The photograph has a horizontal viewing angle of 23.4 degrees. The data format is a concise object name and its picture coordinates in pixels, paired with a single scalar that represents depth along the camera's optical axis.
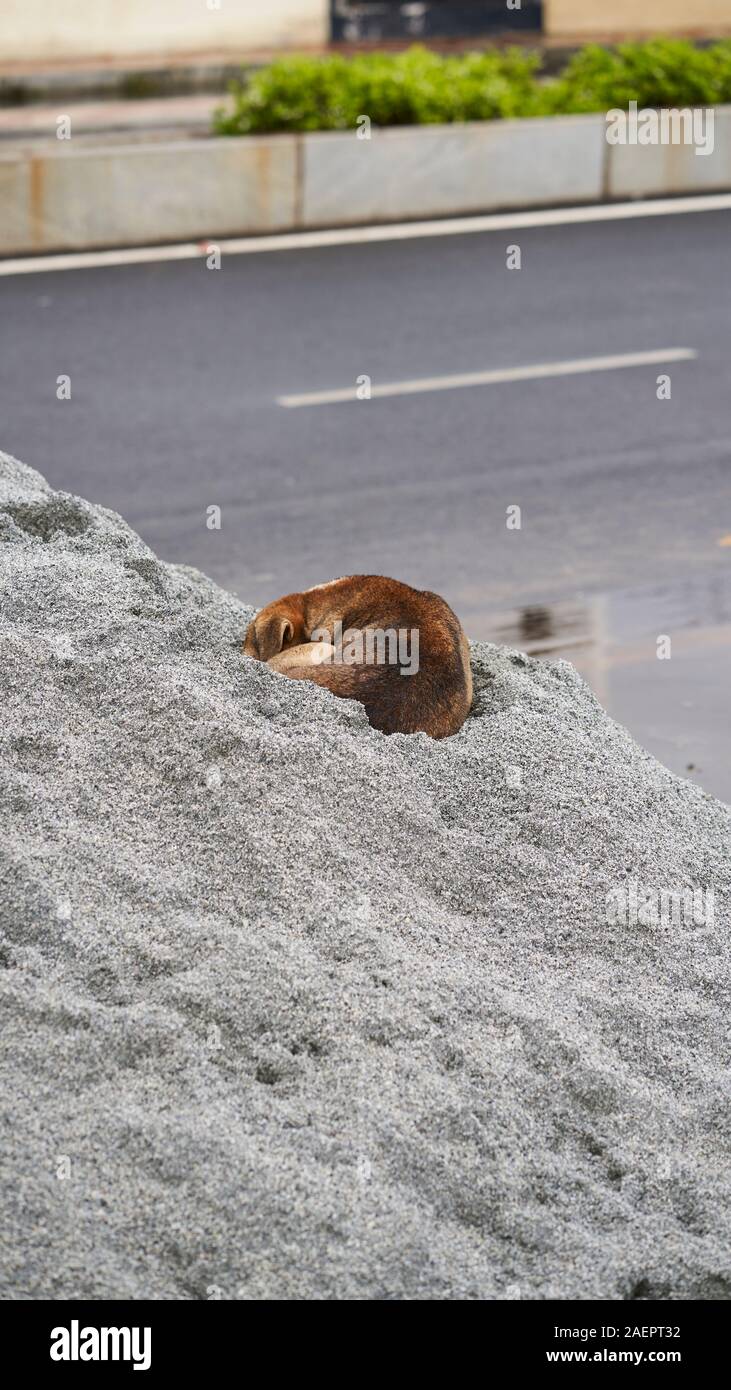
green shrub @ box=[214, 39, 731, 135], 15.46
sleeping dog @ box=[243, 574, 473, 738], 5.11
